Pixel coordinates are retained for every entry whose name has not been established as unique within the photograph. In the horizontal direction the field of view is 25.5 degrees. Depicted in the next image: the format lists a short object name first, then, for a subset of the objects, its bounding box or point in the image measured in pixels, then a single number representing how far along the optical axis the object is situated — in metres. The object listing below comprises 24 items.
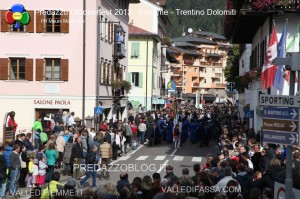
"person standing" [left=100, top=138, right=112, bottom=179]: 23.12
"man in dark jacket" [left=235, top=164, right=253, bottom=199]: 13.66
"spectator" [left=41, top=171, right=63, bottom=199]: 13.31
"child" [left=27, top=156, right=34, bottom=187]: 20.59
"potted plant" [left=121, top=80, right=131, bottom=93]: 47.45
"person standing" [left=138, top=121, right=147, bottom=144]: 38.50
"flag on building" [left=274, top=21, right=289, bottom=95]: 16.23
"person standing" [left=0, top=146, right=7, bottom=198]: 18.20
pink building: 38.93
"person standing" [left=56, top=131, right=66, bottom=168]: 24.75
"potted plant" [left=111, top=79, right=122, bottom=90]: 45.81
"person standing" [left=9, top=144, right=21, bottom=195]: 19.06
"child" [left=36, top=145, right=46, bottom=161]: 20.95
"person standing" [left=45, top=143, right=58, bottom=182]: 21.33
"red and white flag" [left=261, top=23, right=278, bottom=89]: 17.16
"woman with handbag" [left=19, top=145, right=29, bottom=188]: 20.66
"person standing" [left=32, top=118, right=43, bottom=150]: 27.22
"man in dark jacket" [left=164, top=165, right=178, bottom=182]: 14.25
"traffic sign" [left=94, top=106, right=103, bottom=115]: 34.62
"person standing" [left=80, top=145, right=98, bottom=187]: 21.05
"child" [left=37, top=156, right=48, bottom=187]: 20.59
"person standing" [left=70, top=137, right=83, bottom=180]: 22.71
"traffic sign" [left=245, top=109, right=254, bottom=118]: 33.28
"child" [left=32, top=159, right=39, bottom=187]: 20.46
